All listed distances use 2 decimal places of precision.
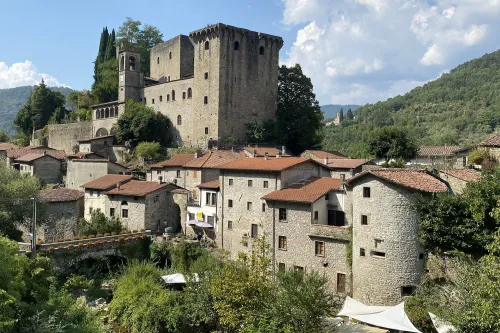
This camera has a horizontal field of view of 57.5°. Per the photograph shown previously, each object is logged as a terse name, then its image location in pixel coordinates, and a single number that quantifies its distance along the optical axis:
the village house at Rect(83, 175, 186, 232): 41.53
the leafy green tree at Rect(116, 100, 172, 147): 60.38
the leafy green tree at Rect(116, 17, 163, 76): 84.00
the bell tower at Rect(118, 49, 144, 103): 68.88
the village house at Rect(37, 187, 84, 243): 42.66
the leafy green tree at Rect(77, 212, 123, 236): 41.06
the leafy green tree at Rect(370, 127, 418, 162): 44.28
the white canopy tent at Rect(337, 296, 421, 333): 22.28
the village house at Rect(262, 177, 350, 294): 29.48
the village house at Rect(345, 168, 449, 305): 26.05
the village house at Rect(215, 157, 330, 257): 34.81
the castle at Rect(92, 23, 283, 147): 57.56
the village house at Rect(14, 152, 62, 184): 55.22
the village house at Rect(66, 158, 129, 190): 51.84
